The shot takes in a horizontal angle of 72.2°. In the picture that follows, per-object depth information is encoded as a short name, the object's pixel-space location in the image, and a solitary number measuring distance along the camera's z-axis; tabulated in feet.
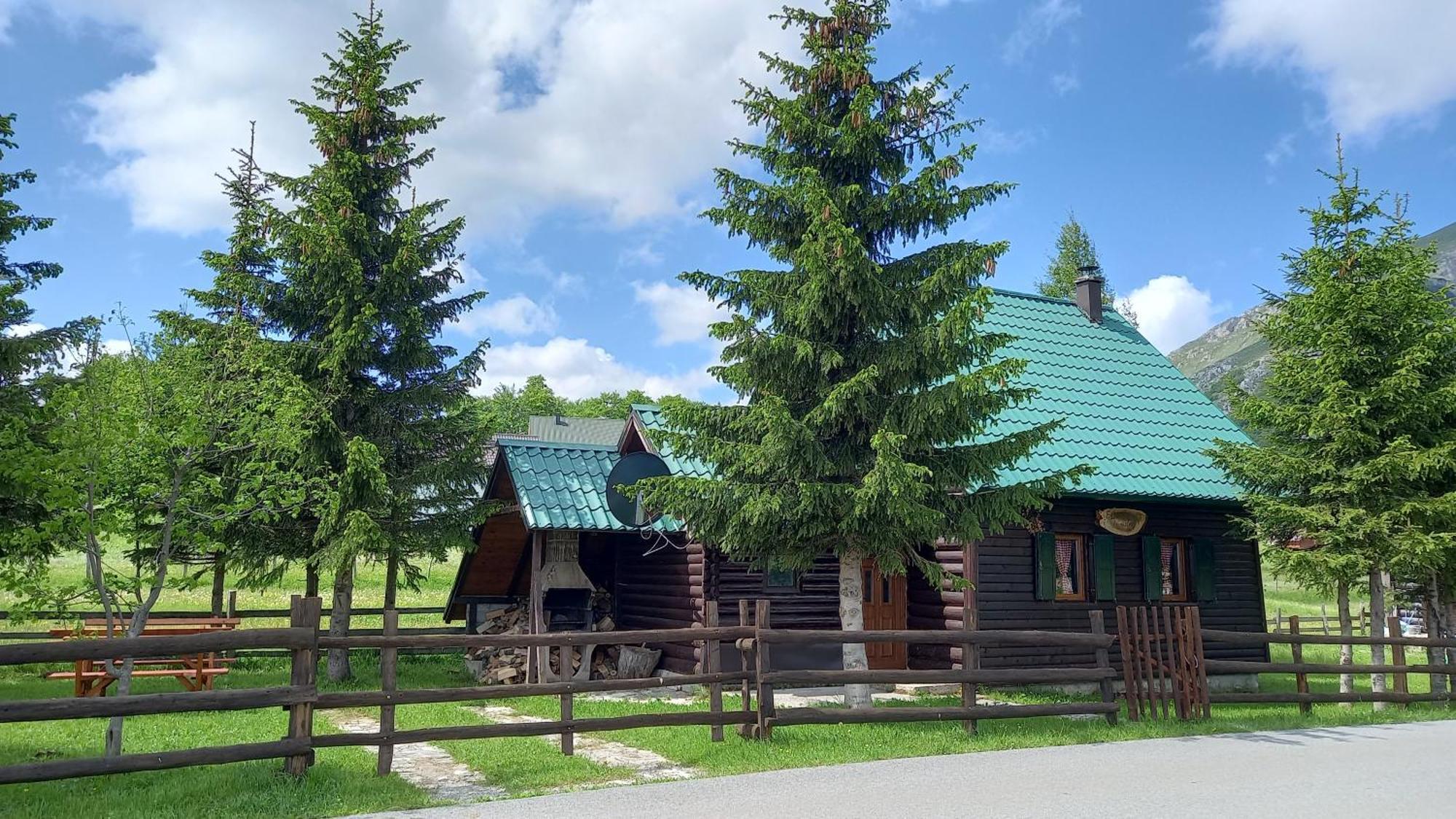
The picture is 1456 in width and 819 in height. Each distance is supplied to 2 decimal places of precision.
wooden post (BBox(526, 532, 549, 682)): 52.26
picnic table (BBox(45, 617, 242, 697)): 41.86
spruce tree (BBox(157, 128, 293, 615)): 52.24
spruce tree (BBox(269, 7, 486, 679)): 53.72
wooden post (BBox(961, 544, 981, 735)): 36.24
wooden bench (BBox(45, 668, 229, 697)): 41.19
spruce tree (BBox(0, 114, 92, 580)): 44.55
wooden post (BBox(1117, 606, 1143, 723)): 40.86
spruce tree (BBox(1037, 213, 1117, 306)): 130.11
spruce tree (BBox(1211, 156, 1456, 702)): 47.50
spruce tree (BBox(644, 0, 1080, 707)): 37.93
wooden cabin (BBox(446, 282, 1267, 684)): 54.70
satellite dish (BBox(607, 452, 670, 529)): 53.72
